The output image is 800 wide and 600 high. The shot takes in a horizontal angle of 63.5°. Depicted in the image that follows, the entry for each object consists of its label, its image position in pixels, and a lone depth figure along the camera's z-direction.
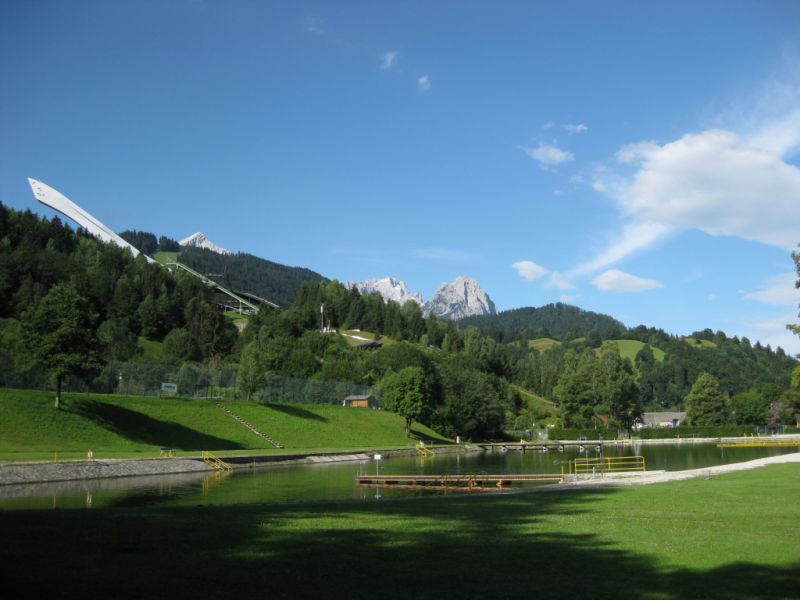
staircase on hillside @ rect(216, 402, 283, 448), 72.19
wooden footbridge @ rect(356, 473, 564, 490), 42.88
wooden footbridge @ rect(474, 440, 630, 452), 100.12
